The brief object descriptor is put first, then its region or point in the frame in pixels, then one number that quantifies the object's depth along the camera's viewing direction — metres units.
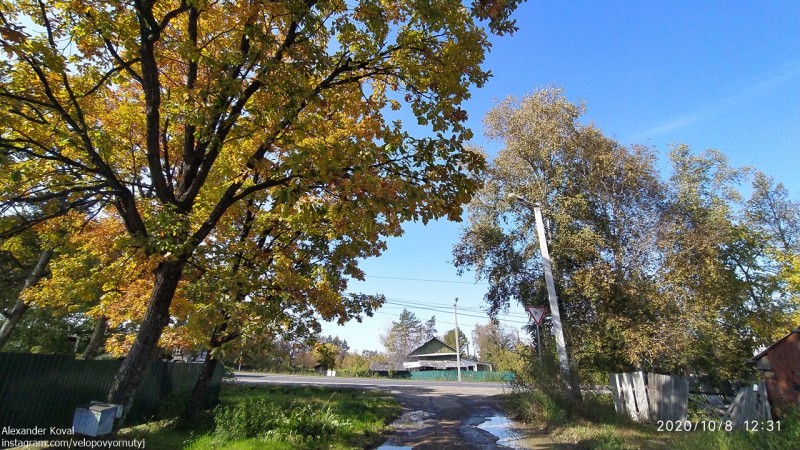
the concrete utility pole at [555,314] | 10.40
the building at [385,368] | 48.68
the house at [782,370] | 8.46
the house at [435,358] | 58.34
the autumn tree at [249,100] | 4.99
